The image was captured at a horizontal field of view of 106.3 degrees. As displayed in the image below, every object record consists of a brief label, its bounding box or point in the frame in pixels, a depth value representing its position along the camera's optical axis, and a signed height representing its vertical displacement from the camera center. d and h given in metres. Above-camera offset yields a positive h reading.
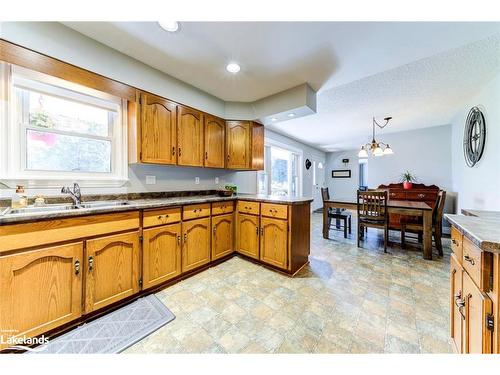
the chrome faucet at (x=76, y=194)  1.72 -0.07
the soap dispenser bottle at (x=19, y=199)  1.50 -0.10
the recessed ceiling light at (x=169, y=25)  1.49 +1.31
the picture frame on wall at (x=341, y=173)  7.48 +0.55
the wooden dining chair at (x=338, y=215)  3.76 -0.59
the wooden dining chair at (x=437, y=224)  2.84 -0.61
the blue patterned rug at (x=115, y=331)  1.24 -1.06
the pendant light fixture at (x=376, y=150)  3.47 +0.70
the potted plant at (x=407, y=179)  4.50 +0.19
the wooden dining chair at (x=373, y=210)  3.01 -0.39
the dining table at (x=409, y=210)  2.70 -0.38
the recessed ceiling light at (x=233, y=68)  2.04 +1.32
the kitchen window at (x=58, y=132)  1.56 +0.53
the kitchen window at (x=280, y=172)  4.52 +0.39
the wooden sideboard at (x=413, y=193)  4.12 -0.16
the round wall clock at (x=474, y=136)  2.59 +0.75
